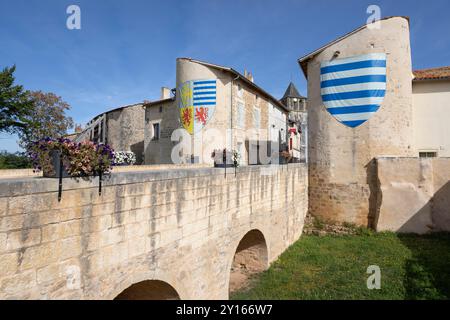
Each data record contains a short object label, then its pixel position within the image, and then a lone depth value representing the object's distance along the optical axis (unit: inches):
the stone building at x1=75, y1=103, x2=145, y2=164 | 881.5
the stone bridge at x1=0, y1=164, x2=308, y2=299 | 111.3
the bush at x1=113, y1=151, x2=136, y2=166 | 449.9
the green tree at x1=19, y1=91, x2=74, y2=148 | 895.7
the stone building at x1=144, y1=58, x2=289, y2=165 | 613.0
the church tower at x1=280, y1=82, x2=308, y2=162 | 1289.4
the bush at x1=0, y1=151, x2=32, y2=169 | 700.2
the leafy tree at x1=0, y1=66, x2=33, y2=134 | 770.2
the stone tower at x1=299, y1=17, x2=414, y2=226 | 497.7
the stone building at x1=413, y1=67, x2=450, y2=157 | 523.5
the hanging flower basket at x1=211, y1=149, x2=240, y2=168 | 276.7
